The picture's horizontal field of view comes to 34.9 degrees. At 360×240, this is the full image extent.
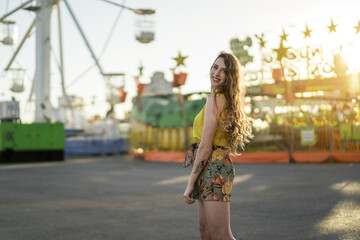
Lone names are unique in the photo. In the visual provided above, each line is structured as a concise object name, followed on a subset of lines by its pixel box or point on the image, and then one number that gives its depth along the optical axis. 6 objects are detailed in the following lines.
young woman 3.68
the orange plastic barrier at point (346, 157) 21.12
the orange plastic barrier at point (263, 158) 22.92
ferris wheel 30.52
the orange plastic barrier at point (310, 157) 21.91
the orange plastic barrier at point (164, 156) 26.34
